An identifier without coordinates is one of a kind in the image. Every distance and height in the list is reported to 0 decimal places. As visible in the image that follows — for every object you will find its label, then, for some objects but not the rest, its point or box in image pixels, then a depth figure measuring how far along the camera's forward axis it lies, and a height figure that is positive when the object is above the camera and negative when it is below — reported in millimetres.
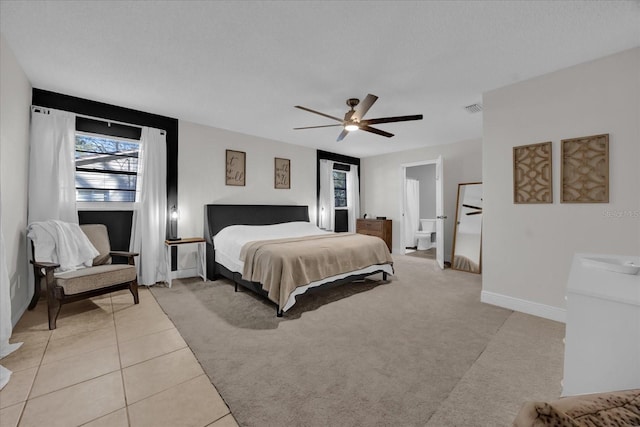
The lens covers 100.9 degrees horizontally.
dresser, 6383 -364
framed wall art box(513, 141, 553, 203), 2818 +437
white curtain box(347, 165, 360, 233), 7125 +439
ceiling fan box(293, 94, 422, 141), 2934 +1128
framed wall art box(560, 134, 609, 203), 2514 +434
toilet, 7324 -572
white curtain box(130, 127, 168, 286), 3920 -13
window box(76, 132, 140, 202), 3676 +658
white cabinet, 838 -419
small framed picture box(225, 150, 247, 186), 4895 +863
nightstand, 3959 -748
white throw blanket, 2852 -349
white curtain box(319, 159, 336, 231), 6438 +425
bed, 2916 -521
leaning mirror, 5062 -329
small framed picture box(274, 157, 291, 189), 5609 +856
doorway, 6652 +81
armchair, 2604 -705
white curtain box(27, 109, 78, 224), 3166 +576
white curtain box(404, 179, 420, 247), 7453 +36
